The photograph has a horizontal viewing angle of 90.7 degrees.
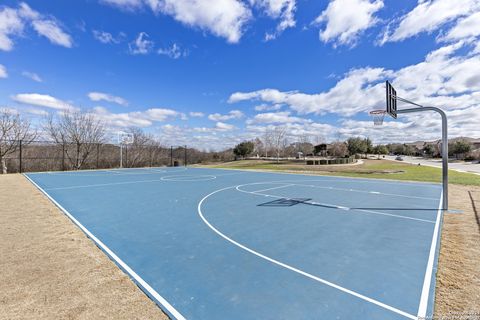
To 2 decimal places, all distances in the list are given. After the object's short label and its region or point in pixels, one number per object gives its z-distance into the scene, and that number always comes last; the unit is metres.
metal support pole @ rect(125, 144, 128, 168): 28.32
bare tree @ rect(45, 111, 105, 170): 25.08
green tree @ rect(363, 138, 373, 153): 63.46
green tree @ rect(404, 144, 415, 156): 105.62
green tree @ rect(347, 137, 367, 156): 57.94
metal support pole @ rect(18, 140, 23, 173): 20.75
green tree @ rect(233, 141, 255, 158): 50.88
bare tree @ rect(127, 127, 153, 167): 29.41
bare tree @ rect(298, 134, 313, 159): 60.53
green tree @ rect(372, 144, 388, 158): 87.31
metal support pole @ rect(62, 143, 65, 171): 23.94
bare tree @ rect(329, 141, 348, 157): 58.87
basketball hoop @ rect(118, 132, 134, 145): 27.31
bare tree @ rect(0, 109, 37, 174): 21.25
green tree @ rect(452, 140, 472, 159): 59.88
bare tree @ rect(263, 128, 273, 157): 50.29
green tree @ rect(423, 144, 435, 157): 79.45
